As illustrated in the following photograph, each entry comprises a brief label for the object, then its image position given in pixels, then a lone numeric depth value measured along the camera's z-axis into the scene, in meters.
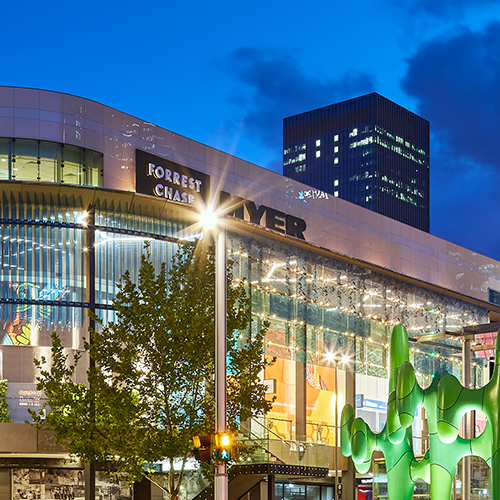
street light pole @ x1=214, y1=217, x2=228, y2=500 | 21.95
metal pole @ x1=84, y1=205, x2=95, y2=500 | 33.81
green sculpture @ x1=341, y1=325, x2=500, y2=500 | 19.86
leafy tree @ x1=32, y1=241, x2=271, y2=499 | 29.20
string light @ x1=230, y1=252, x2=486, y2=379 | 43.72
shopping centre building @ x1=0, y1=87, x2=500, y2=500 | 34.94
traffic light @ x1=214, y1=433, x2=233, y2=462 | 21.81
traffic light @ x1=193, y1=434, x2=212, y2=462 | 22.16
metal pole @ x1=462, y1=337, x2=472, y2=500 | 26.48
